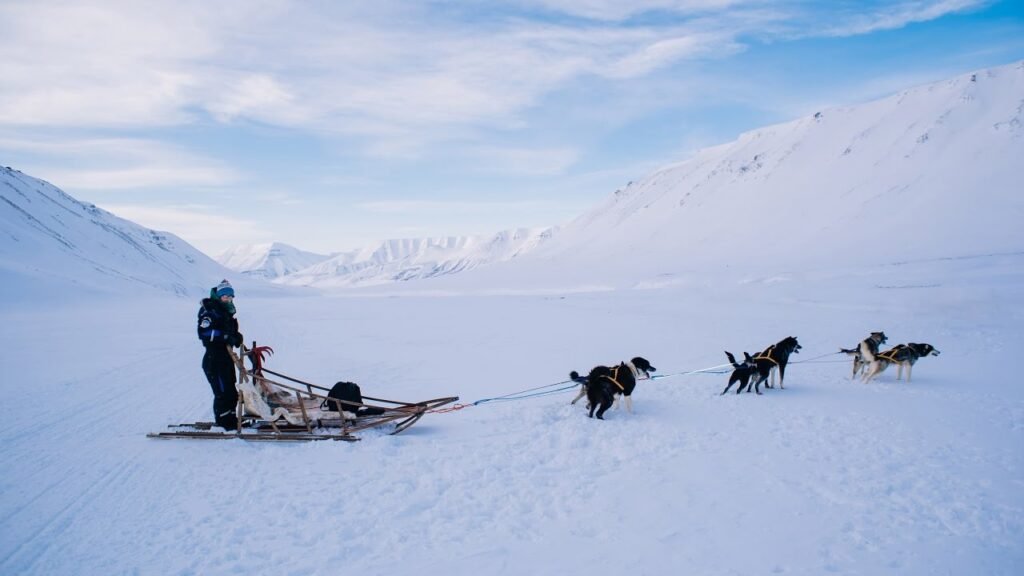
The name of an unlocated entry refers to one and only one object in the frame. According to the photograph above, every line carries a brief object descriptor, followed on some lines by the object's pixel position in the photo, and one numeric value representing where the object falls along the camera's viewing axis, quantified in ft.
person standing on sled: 21.17
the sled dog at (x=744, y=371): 28.12
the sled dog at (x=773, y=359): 28.71
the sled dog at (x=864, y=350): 30.41
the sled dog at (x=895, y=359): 29.60
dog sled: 20.93
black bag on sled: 22.77
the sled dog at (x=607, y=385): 24.18
